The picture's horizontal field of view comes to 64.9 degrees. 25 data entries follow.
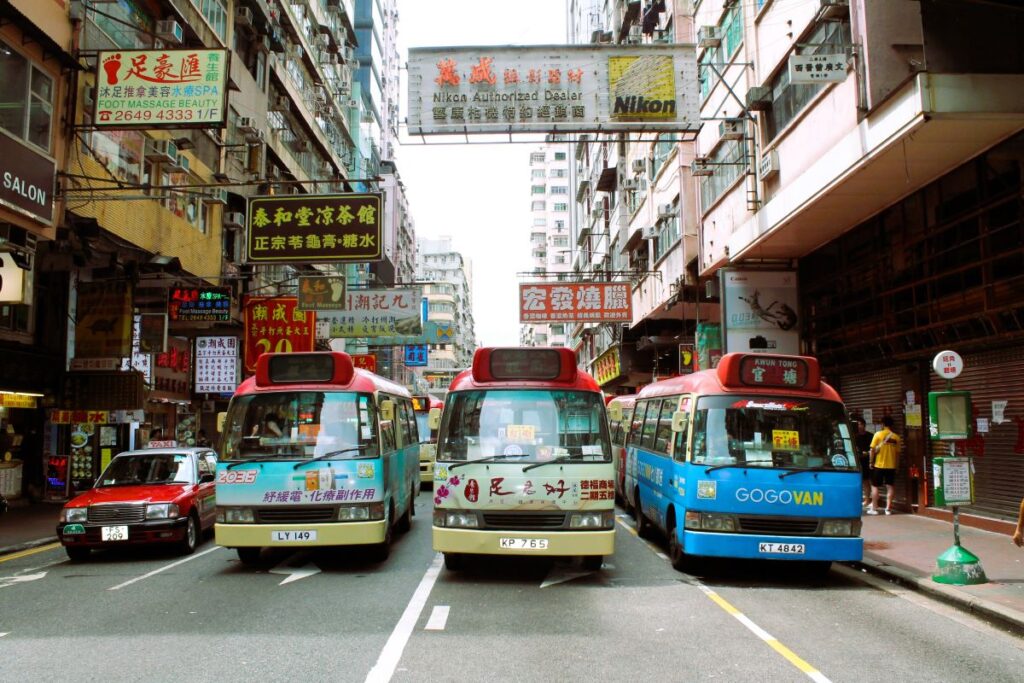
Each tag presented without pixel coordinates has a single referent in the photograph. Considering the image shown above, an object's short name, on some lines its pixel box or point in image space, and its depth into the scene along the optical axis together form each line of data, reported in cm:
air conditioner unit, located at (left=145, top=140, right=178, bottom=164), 1988
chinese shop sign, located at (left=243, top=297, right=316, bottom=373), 2333
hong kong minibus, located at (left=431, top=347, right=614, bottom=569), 895
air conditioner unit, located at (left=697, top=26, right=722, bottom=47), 2110
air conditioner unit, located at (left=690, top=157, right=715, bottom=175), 1997
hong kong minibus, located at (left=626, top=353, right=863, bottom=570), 915
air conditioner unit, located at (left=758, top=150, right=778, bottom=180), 1697
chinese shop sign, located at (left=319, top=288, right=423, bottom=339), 2472
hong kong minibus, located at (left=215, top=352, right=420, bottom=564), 974
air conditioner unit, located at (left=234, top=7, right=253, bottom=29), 2645
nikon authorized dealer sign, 1323
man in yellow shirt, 1484
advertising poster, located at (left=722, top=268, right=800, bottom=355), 1875
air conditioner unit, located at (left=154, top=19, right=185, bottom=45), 2000
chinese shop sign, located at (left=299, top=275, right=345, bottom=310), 2102
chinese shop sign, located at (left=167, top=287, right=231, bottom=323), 2108
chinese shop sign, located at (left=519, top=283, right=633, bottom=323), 2475
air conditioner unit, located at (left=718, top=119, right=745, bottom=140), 1883
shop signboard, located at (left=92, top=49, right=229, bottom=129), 1334
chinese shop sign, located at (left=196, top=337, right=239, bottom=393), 2578
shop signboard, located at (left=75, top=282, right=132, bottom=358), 1856
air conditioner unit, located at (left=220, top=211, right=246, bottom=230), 2522
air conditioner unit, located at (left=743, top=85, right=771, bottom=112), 1762
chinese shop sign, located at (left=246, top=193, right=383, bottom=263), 1543
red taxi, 1105
